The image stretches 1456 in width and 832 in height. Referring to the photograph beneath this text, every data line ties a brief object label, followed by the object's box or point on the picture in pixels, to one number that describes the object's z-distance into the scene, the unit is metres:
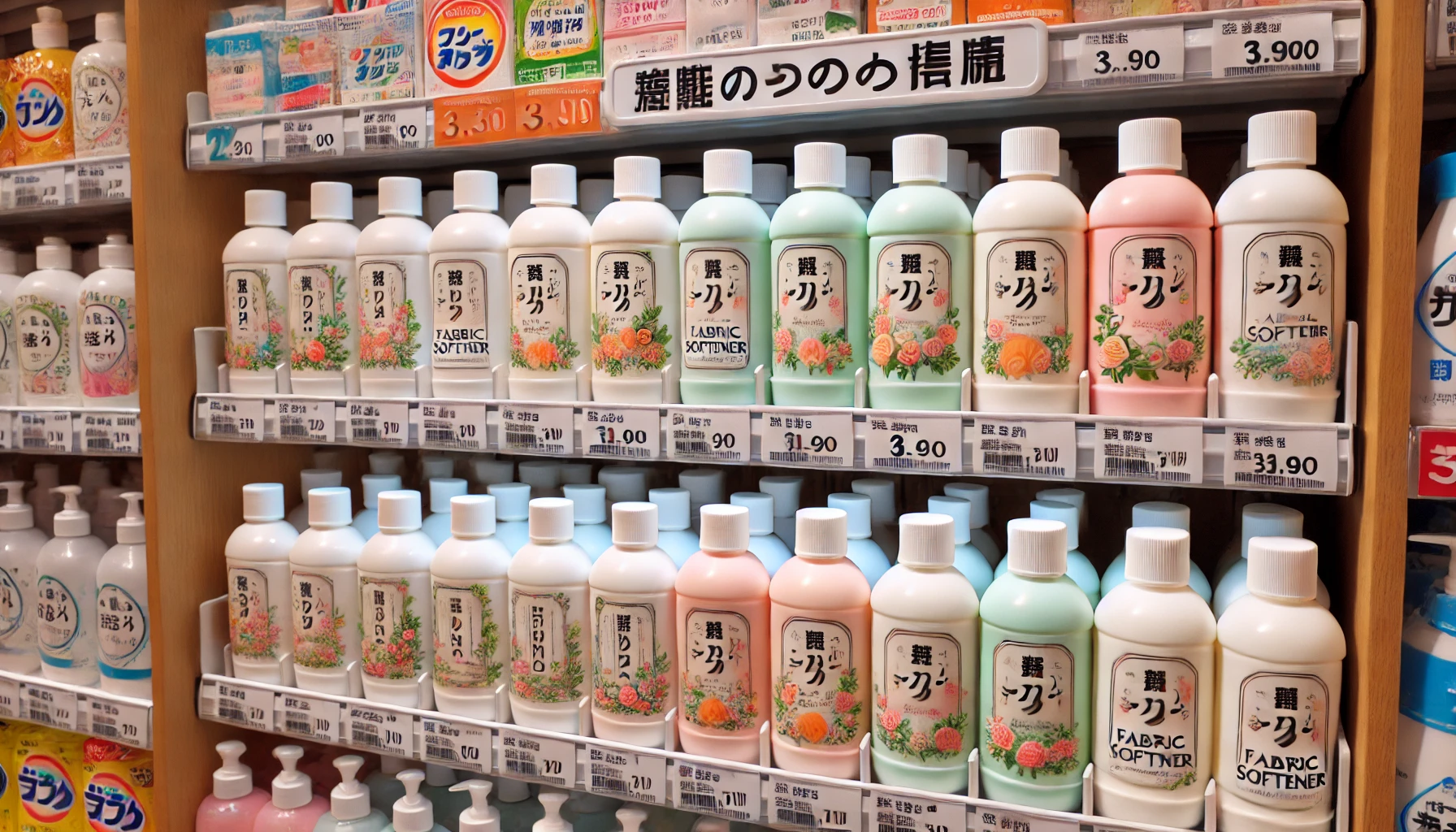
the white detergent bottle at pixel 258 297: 1.49
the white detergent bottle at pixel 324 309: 1.45
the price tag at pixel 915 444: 1.11
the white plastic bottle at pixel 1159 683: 1.03
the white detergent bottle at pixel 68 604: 1.67
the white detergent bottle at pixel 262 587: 1.49
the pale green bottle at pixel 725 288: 1.22
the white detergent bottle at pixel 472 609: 1.34
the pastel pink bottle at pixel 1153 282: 1.05
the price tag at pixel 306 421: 1.42
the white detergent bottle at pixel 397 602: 1.40
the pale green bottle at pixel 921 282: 1.13
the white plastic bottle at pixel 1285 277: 1.00
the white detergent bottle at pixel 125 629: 1.62
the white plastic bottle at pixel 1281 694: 0.99
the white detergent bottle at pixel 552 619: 1.29
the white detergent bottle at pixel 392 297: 1.40
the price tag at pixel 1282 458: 0.98
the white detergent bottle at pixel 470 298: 1.35
